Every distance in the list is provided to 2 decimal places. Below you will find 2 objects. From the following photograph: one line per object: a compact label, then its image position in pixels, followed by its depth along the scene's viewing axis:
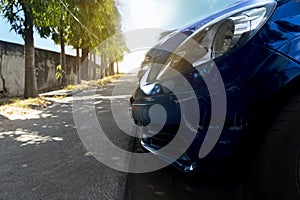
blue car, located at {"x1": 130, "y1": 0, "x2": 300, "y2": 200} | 1.20
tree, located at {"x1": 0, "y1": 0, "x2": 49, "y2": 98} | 6.89
